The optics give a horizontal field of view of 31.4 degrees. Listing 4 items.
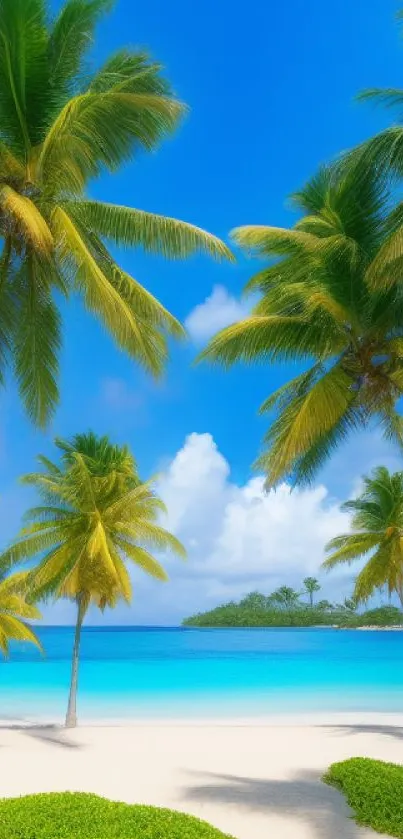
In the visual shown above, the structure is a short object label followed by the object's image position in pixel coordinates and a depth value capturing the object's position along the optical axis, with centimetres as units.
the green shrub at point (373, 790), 787
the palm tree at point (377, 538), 2159
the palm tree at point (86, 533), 1762
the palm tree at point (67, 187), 895
